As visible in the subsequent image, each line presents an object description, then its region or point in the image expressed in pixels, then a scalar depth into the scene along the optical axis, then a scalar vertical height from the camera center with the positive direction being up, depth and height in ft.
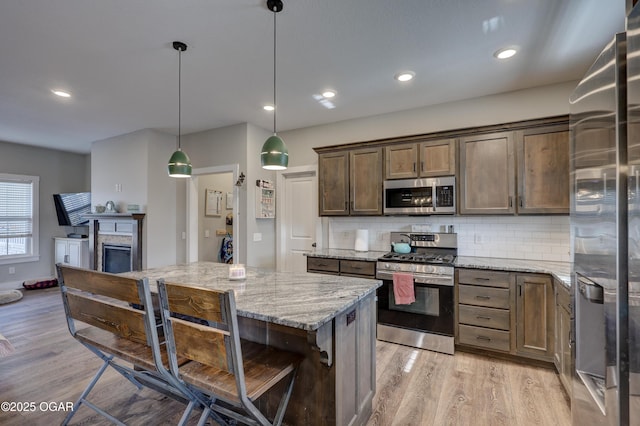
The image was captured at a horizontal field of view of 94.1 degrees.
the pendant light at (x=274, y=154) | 7.41 +1.56
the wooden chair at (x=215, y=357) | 4.08 -2.04
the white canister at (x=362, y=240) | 13.06 -1.07
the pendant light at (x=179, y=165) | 9.08 +1.55
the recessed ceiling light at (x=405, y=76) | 9.62 +4.60
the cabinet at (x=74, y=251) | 19.12 -2.27
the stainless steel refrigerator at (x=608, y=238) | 3.09 -0.29
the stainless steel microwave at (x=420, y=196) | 10.97 +0.75
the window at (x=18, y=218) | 18.52 -0.12
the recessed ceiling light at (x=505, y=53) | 8.23 +4.59
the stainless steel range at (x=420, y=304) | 9.96 -3.09
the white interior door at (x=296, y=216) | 15.05 -0.01
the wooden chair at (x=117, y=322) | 4.76 -1.87
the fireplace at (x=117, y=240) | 15.17 -1.34
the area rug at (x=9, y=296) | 15.57 -4.28
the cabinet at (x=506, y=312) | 8.88 -3.02
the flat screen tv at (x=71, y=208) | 20.01 +0.56
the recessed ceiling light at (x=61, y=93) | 11.05 +4.64
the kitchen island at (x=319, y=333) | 4.83 -2.27
